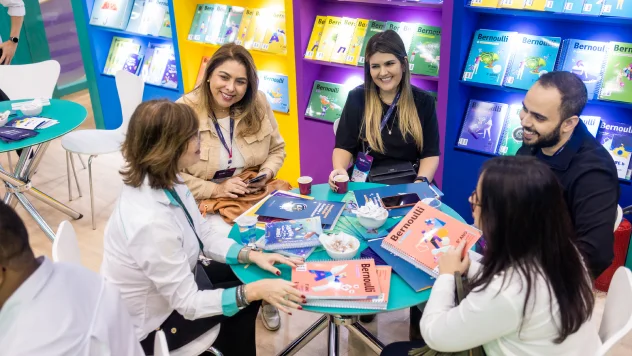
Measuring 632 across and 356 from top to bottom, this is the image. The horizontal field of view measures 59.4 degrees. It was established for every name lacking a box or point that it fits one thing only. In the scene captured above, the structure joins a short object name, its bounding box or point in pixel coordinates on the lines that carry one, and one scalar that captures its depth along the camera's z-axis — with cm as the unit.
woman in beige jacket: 293
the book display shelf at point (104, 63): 527
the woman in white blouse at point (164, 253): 198
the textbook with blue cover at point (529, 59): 348
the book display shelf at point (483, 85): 334
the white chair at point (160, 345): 169
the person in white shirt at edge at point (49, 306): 136
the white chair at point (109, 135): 413
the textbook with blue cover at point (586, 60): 333
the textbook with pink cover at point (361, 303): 193
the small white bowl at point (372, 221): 234
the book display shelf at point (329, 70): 374
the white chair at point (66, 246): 203
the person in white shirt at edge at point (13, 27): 497
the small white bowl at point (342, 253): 215
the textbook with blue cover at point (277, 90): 447
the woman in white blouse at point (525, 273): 154
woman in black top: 303
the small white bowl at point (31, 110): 379
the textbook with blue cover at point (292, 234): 225
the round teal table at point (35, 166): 379
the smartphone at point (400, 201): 253
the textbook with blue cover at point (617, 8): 307
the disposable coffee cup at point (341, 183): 269
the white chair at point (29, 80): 456
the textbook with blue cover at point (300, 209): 248
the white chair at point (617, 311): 163
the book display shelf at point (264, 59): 433
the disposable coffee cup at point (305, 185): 268
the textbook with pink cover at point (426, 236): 212
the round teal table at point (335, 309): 194
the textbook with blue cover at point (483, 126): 377
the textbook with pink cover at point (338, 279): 195
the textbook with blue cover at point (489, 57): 361
